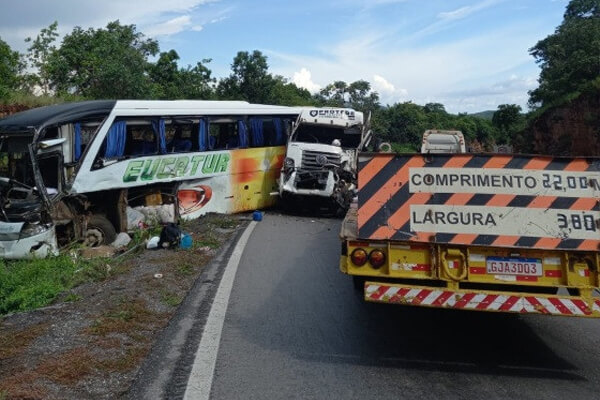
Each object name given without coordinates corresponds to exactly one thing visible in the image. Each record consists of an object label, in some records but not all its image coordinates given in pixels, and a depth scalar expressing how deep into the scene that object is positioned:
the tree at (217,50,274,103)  37.94
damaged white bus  9.57
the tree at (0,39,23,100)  26.20
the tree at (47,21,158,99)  25.02
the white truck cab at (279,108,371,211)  14.41
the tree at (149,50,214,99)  33.72
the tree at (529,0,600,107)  27.00
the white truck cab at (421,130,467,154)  15.75
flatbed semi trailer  4.39
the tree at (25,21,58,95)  28.56
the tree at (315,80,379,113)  60.81
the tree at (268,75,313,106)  40.81
